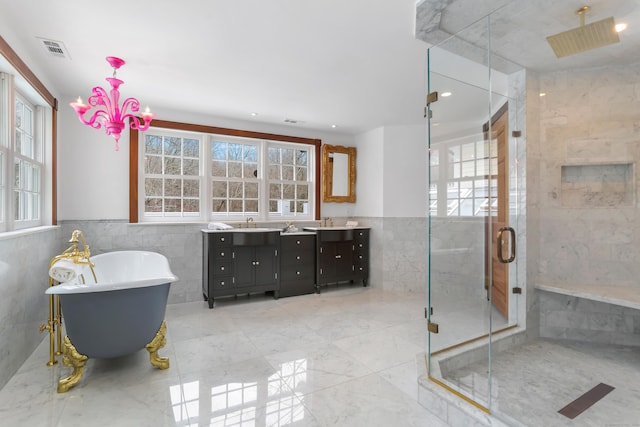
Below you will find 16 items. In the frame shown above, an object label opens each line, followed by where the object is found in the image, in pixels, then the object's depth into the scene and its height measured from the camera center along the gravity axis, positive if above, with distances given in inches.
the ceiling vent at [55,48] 102.5 +54.0
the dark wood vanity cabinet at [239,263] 162.6 -25.3
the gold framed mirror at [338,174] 215.6 +27.5
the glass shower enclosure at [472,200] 94.2 +5.0
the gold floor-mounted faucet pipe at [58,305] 98.2 -27.3
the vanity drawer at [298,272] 181.8 -33.1
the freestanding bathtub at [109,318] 84.7 -28.1
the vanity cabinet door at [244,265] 167.9 -26.6
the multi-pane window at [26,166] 114.3 +17.8
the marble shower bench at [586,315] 106.7 -34.6
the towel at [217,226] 169.0 -6.2
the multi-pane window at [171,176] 170.9 +20.6
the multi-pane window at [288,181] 203.9 +21.3
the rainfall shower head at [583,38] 91.1 +52.4
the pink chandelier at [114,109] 110.0 +36.7
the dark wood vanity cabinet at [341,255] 192.4 -25.0
